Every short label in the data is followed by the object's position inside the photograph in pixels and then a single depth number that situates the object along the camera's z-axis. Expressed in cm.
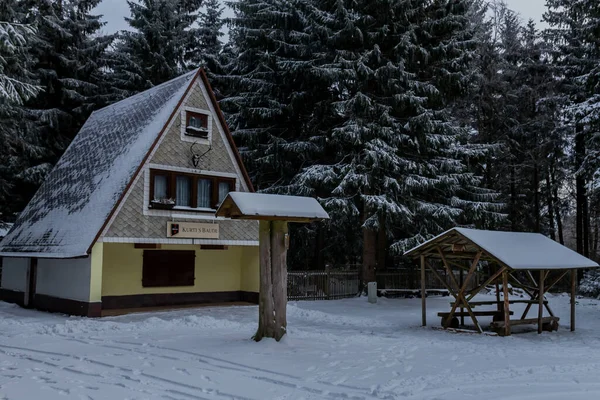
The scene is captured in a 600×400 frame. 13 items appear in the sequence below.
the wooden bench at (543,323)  1509
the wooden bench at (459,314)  1670
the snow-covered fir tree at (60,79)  2961
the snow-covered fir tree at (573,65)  3070
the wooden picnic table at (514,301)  1729
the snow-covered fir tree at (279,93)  2867
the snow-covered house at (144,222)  1870
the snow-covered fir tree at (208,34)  3669
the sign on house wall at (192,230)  1977
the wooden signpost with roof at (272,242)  1264
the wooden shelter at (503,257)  1502
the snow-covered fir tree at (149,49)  3312
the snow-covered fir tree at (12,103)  1580
